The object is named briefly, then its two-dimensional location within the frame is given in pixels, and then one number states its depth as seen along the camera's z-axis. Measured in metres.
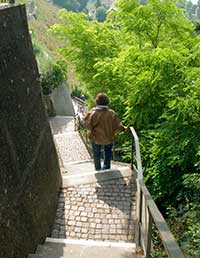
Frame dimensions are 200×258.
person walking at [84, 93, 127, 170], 6.79
